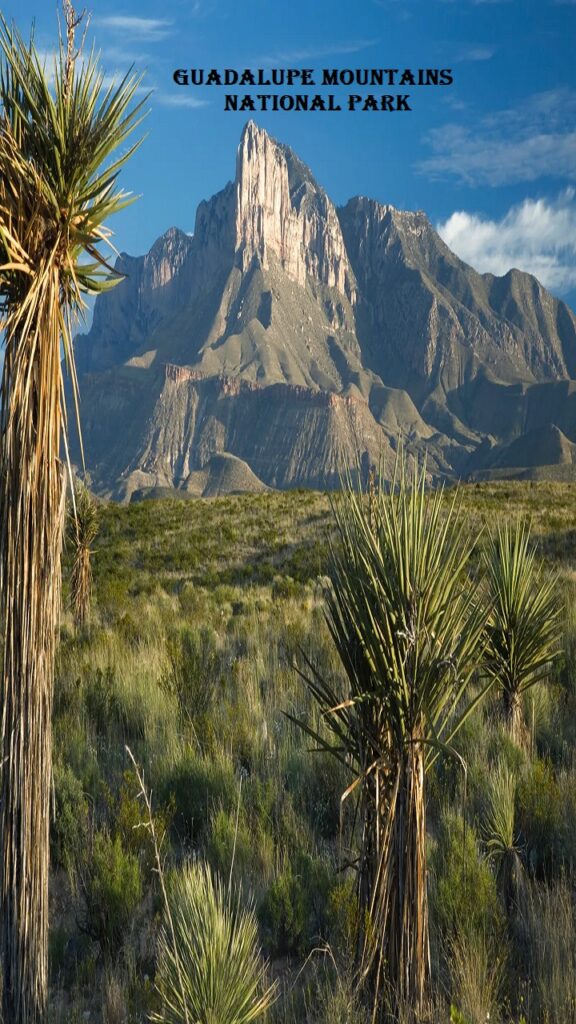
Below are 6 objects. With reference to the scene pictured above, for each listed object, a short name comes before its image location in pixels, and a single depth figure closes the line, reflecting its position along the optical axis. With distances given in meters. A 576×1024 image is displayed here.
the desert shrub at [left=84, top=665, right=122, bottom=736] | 13.74
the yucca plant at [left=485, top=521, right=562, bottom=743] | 11.68
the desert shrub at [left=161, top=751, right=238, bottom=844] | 9.78
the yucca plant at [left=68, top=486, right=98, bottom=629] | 24.69
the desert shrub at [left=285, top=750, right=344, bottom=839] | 9.82
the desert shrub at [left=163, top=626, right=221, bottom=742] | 13.48
